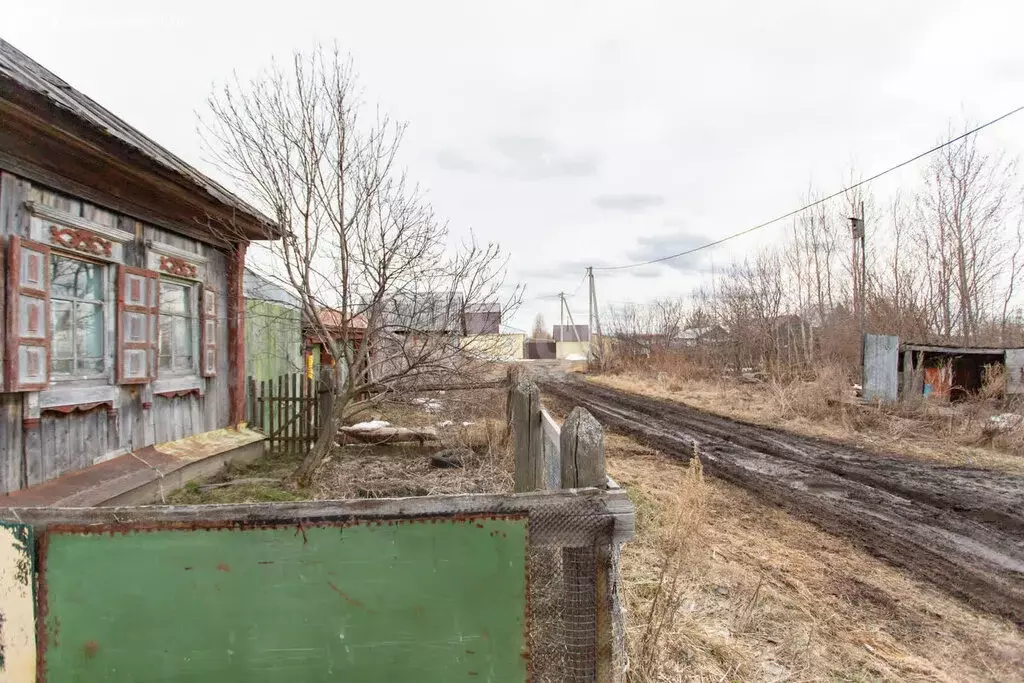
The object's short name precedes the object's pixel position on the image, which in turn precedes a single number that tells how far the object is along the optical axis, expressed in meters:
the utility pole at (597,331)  33.10
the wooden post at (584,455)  1.94
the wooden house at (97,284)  3.96
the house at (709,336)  25.72
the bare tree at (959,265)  18.36
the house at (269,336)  8.47
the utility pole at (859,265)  18.12
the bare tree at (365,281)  5.83
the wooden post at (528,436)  4.50
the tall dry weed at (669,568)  2.75
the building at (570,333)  85.47
